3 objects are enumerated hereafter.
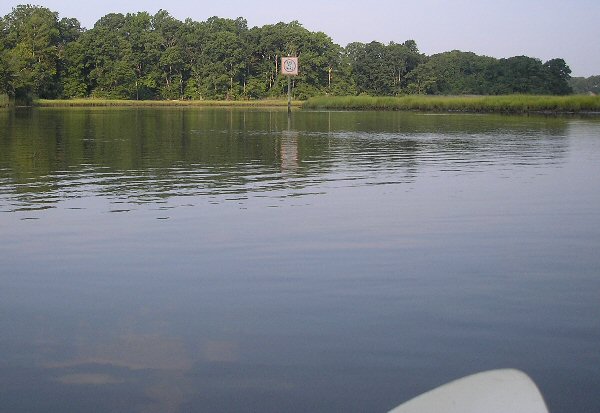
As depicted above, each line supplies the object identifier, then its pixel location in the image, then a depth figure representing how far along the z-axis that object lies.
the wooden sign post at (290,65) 78.38
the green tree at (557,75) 85.88
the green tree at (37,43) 80.21
